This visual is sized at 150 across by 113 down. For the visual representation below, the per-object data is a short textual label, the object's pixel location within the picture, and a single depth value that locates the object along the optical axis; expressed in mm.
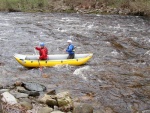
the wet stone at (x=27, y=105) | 8062
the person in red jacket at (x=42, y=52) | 12938
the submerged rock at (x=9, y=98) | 8100
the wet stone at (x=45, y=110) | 7840
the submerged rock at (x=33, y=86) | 9964
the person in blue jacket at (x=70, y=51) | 13453
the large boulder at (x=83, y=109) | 7953
